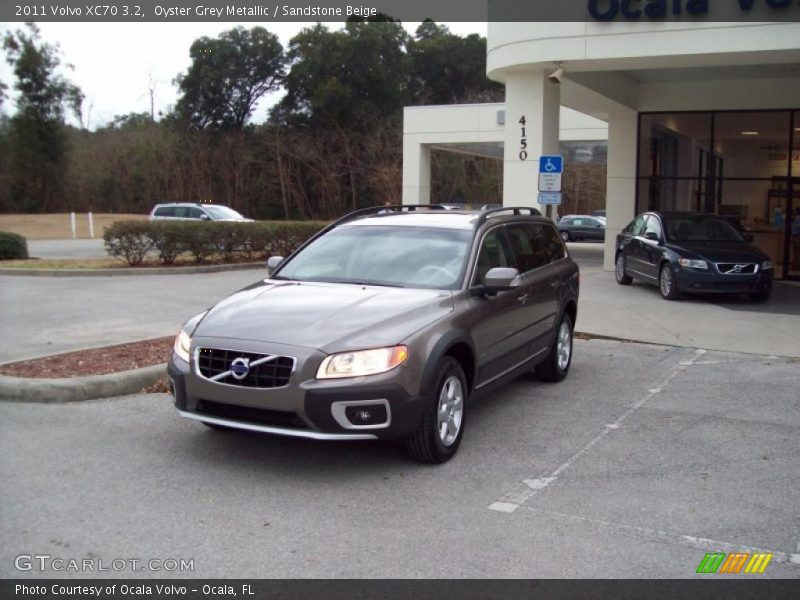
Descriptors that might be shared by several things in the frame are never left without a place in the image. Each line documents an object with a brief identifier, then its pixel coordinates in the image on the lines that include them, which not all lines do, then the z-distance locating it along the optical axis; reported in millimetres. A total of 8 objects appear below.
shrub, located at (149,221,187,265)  18156
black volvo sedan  13914
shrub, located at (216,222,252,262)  19234
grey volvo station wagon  5184
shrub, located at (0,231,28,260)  20672
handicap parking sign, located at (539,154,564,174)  14727
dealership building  14242
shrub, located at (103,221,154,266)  17906
